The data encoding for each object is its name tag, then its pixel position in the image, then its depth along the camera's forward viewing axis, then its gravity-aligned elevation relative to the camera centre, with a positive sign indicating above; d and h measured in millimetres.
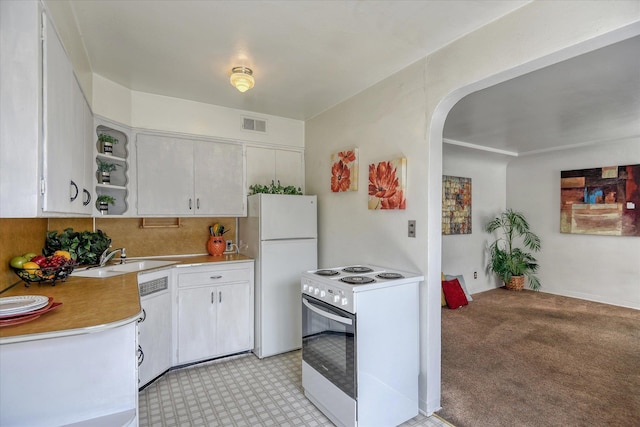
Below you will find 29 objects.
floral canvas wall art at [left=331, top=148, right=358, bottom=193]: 3057 +439
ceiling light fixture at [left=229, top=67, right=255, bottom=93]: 2455 +1059
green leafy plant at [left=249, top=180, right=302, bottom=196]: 3443 +277
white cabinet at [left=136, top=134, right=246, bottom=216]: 3104 +397
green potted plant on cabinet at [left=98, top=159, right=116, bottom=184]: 2793 +393
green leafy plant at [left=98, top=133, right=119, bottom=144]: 2764 +676
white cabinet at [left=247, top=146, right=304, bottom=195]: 3648 +573
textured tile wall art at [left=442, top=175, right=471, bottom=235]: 5312 +149
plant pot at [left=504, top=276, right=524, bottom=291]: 5762 -1272
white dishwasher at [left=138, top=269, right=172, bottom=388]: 2525 -929
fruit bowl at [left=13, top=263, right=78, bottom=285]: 1813 -346
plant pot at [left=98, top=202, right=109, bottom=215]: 2797 +63
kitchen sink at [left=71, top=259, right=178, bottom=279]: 2545 -469
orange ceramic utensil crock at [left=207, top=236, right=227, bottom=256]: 3520 -351
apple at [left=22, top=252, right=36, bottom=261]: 1917 -250
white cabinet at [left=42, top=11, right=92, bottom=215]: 1401 +441
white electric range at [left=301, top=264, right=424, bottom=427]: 1989 -899
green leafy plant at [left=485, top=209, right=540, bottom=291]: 5734 -794
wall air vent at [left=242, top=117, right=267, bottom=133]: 3602 +1041
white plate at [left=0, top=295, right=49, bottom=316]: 1250 -385
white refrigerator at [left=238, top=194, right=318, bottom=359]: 3170 -469
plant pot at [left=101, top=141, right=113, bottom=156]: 2821 +609
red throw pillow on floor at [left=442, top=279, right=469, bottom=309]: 4762 -1232
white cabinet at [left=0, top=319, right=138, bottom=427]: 1191 -665
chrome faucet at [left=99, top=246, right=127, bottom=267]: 2683 -370
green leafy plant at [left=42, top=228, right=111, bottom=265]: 2371 -231
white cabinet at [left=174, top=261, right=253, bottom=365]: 2939 -945
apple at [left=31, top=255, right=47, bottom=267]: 1896 -267
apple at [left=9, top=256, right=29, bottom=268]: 1844 -274
